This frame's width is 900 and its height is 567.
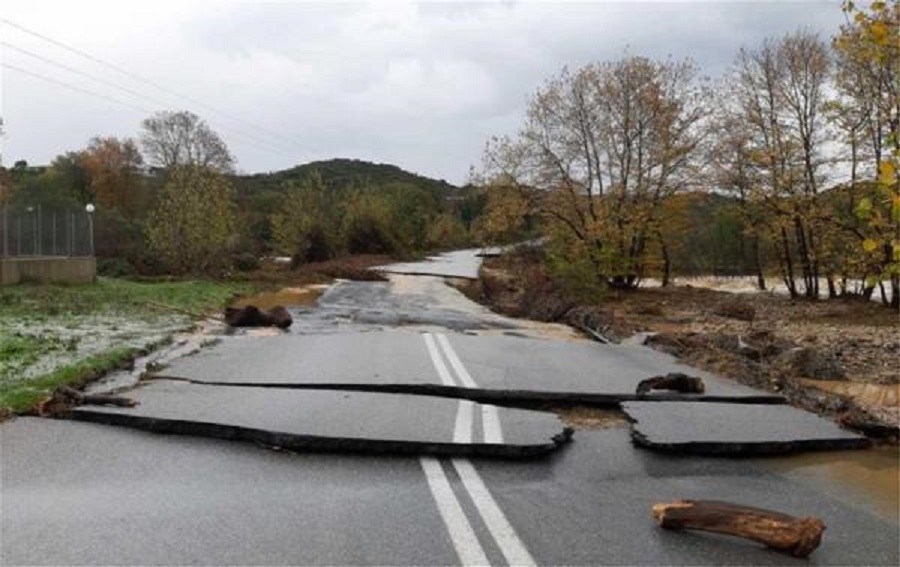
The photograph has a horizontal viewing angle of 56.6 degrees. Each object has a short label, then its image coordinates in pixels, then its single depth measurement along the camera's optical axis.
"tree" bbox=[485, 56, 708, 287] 33.06
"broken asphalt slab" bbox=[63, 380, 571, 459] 6.60
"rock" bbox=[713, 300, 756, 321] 25.75
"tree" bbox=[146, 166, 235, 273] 36.41
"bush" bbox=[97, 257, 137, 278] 39.19
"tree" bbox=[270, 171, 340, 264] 51.16
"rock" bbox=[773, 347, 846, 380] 12.45
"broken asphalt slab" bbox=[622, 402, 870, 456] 6.91
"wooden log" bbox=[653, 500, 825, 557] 4.70
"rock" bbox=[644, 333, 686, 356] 14.48
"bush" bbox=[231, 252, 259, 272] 41.47
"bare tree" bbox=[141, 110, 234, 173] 75.25
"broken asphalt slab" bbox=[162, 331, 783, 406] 9.20
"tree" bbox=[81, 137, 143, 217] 72.06
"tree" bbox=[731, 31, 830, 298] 30.20
